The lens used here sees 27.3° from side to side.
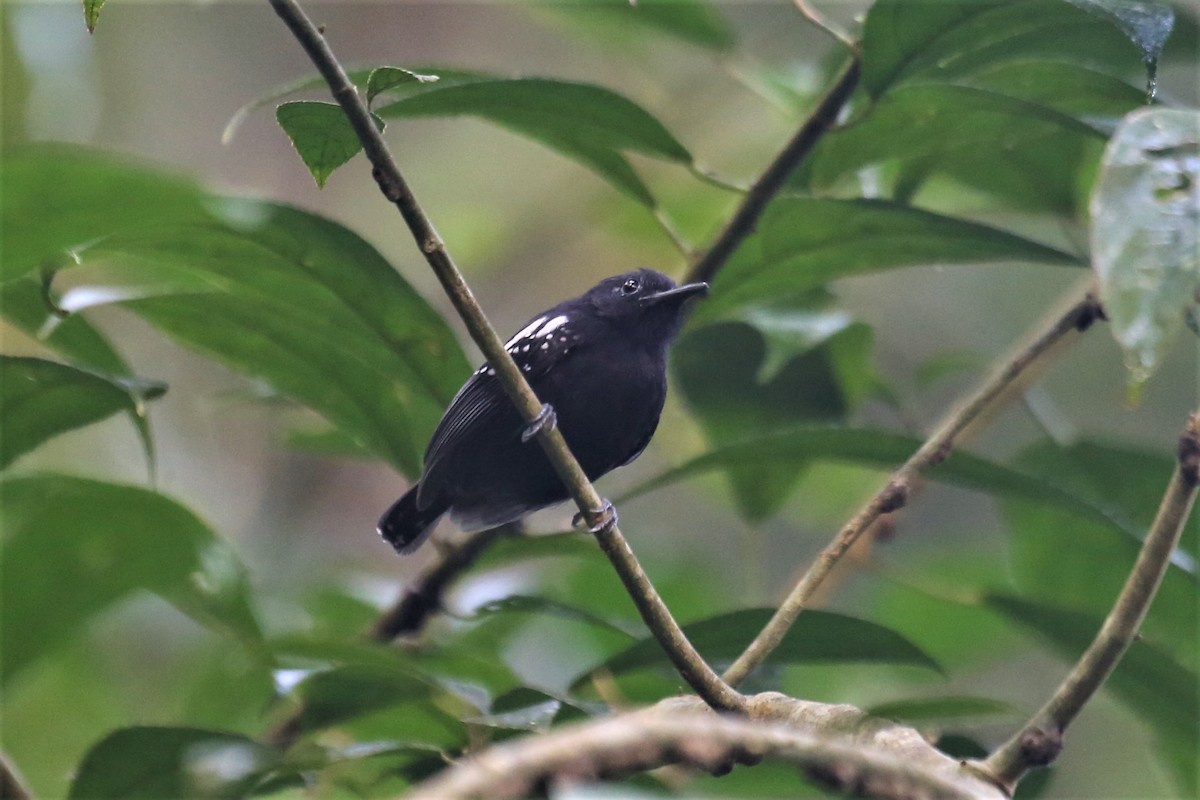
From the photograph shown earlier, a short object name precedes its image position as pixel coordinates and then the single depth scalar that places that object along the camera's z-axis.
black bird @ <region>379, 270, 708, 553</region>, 6.11
